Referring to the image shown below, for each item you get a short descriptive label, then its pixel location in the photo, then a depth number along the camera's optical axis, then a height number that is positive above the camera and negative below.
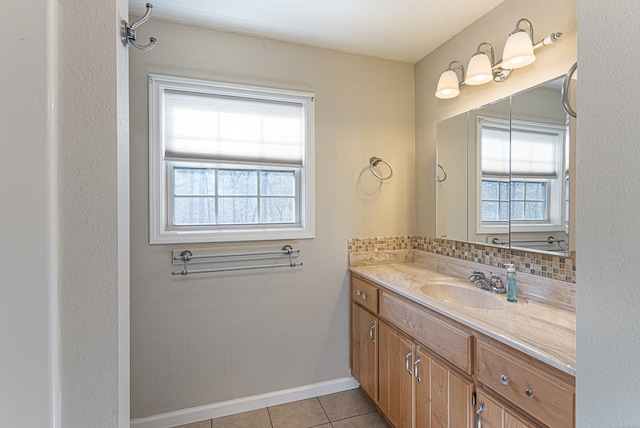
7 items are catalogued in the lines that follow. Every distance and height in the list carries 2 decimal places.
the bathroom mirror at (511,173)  1.39 +0.22
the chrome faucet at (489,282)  1.60 -0.40
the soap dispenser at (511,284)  1.46 -0.36
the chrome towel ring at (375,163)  2.27 +0.38
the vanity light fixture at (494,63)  1.46 +0.82
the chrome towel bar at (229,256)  1.85 -0.30
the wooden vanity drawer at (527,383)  0.87 -0.57
